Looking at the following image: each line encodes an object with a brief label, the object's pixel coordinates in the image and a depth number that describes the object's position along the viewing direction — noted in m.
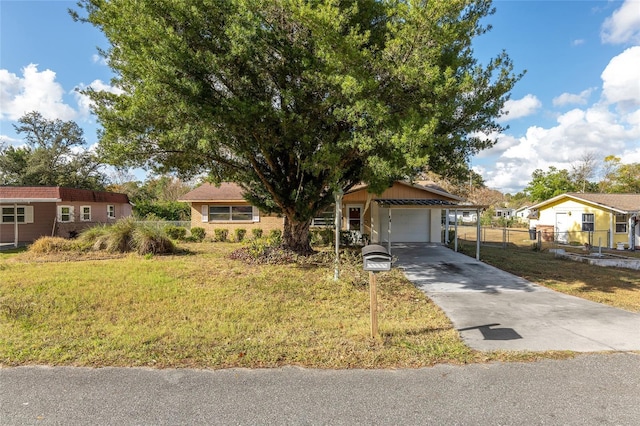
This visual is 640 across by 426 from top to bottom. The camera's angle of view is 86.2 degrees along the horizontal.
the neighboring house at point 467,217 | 48.79
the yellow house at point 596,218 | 18.52
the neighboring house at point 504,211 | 53.40
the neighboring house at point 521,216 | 42.69
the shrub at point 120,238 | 12.56
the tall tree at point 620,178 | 34.28
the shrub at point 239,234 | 18.03
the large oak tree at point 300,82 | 6.68
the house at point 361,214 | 17.16
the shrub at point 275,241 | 12.10
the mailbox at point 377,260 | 4.75
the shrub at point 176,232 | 17.28
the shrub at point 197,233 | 17.79
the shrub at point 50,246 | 12.34
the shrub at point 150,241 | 12.37
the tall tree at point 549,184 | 36.12
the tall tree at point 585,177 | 38.28
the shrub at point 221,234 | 18.02
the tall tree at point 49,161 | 29.44
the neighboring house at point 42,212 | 16.98
